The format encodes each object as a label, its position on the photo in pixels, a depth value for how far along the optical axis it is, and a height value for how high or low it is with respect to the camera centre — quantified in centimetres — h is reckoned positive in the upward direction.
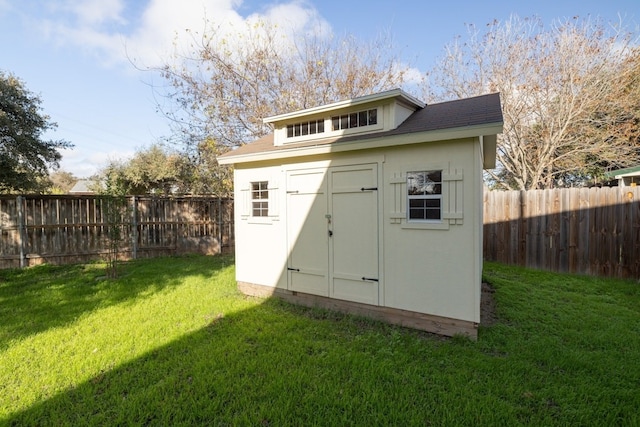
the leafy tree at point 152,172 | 1720 +199
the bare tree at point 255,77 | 1053 +445
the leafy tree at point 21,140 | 777 +182
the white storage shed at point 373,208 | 398 -3
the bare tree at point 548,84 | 984 +387
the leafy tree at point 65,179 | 3359 +344
